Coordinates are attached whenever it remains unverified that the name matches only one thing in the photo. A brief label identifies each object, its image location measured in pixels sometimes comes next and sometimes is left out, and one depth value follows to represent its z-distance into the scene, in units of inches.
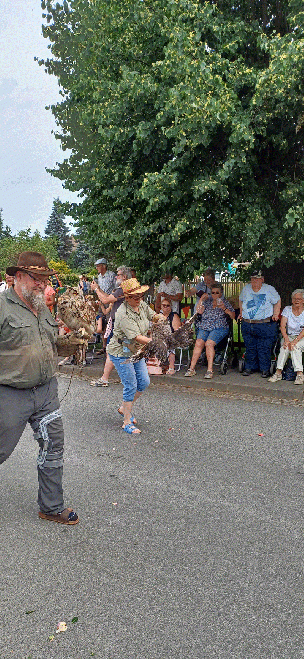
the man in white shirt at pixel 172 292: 475.2
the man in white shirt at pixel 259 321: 425.8
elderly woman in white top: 398.0
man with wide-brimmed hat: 184.7
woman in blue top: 434.3
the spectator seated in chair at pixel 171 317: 444.1
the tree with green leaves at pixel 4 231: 3024.1
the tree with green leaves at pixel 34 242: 1766.7
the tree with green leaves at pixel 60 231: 2455.7
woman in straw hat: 282.5
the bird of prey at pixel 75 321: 208.1
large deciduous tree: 360.5
